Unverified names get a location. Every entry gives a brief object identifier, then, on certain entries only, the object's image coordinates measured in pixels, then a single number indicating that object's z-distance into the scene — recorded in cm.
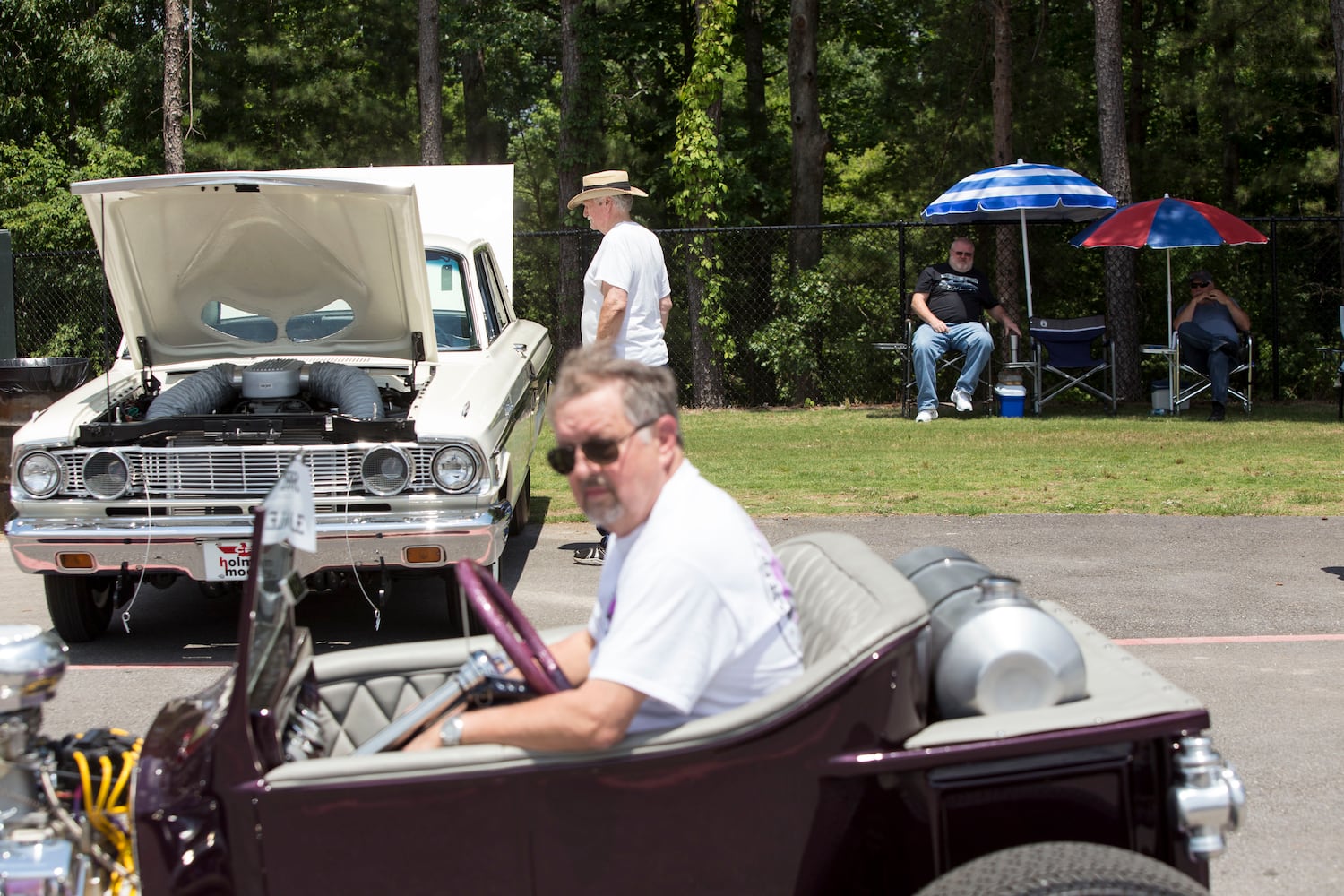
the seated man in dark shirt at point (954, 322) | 1413
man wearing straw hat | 700
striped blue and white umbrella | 1405
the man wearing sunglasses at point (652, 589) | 246
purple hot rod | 238
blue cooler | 1424
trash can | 855
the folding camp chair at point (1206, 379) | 1409
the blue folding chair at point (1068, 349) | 1454
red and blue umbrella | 1390
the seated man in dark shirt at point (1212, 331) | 1369
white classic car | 571
